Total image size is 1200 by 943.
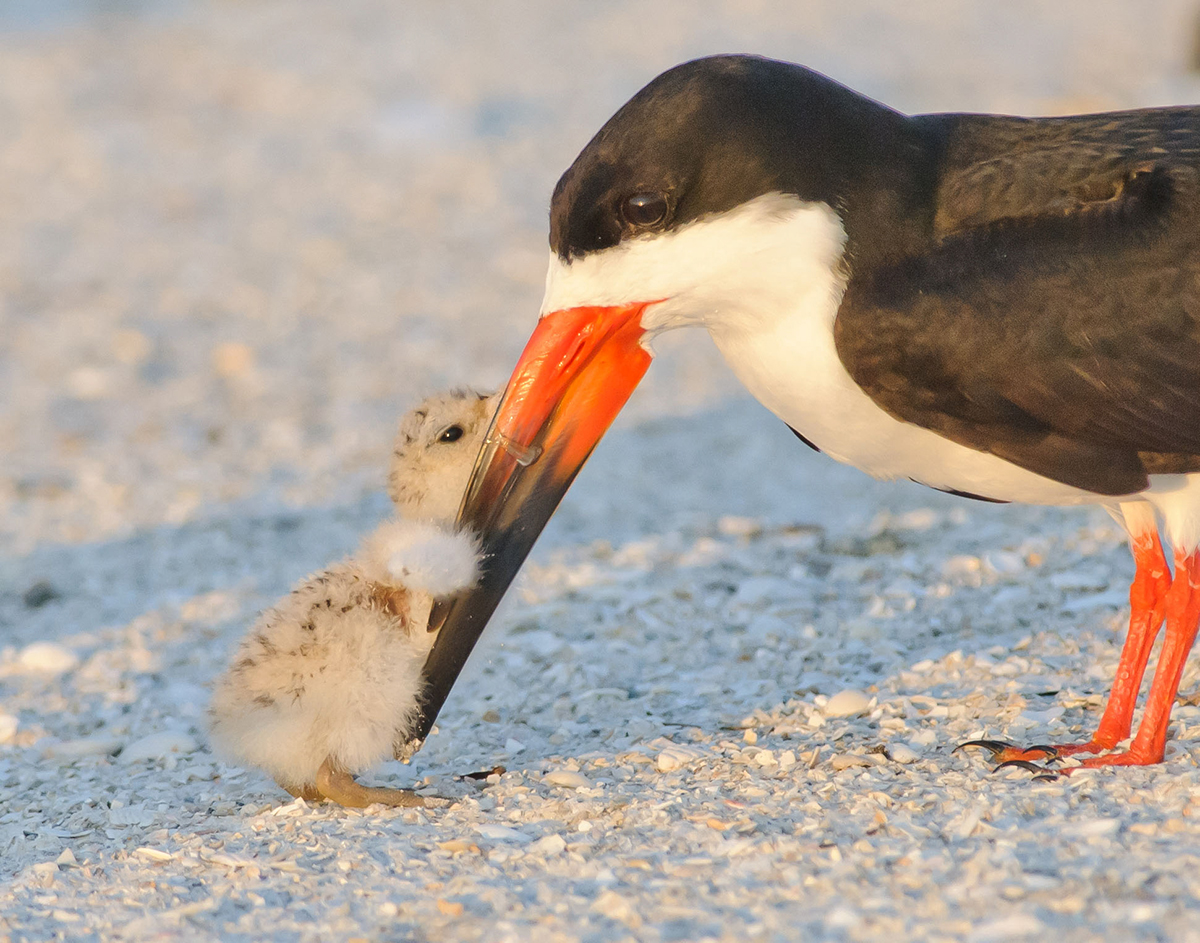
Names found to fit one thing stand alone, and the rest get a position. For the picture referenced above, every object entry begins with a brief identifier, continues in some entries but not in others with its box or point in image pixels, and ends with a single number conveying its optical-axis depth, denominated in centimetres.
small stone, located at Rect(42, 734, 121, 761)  883
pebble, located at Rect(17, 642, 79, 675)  1005
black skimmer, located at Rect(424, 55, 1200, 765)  680
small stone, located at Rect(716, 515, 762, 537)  1178
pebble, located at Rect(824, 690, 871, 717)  831
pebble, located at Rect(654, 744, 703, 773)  768
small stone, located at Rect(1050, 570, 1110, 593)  1001
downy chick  741
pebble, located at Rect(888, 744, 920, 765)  746
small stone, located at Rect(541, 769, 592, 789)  748
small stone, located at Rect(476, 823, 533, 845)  677
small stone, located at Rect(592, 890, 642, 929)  576
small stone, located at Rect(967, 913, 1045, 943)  529
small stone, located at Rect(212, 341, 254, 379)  1598
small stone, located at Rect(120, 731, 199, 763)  873
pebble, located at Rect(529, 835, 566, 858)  656
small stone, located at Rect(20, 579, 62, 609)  1132
